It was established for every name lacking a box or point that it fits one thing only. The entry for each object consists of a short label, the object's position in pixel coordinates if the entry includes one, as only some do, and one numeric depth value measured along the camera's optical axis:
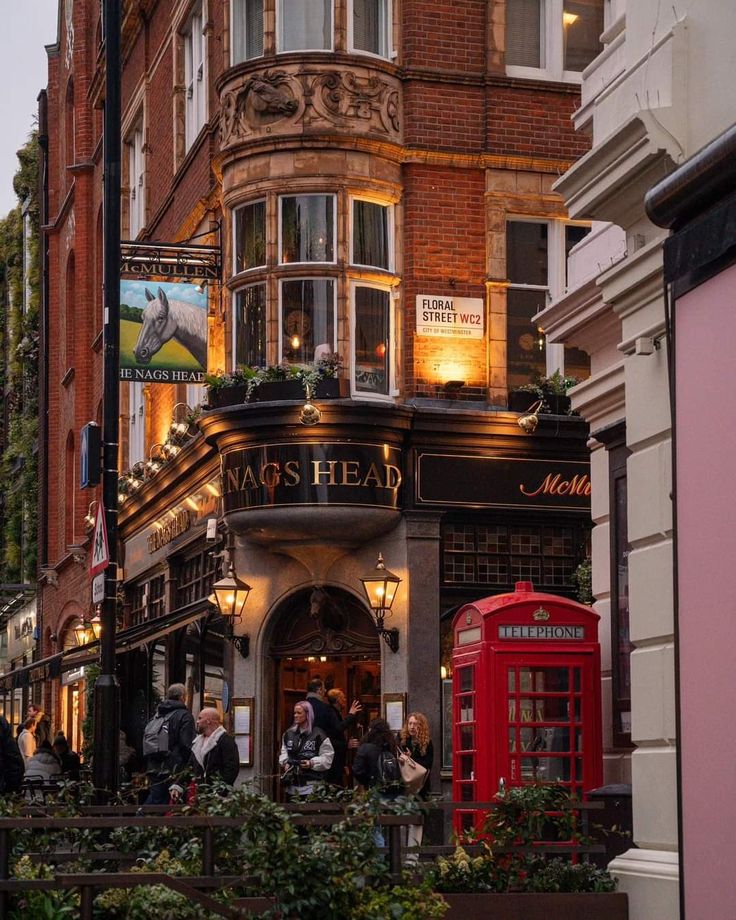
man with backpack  18.67
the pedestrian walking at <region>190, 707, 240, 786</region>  16.66
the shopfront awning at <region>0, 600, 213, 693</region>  24.92
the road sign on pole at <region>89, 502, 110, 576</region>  16.77
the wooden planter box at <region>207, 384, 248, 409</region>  22.84
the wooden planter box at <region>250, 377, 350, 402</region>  22.30
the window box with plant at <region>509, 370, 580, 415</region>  23.16
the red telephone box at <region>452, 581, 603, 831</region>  14.64
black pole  16.05
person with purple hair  18.27
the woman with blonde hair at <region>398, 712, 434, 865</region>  17.72
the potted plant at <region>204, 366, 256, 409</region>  22.81
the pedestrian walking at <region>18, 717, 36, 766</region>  31.98
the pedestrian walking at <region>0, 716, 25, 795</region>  15.15
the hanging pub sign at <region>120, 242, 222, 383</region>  23.73
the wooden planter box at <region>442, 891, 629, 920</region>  11.49
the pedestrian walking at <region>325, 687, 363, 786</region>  19.62
